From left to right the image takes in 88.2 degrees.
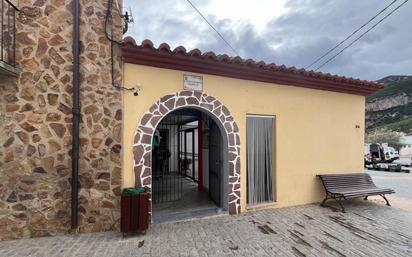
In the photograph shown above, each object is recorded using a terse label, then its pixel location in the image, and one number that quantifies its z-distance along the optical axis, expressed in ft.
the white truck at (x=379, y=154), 73.97
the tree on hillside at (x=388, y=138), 104.00
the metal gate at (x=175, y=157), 22.70
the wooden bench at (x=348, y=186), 17.83
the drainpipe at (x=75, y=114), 12.57
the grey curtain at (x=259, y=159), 17.54
